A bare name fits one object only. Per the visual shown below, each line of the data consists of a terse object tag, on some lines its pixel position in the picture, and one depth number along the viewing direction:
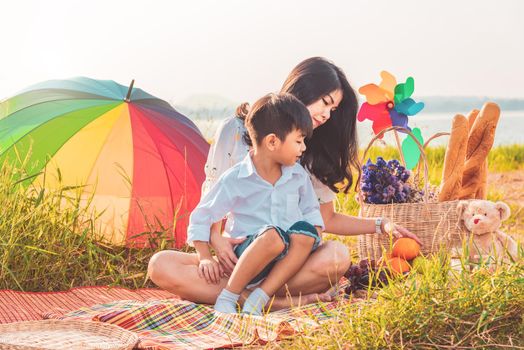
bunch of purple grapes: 3.84
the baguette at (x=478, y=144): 4.71
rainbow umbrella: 4.73
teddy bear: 4.32
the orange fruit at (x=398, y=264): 3.95
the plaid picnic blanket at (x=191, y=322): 2.91
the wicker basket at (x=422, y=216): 4.42
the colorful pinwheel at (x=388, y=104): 4.66
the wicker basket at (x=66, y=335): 2.88
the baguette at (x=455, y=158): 4.55
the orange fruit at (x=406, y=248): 4.00
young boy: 3.39
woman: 3.55
